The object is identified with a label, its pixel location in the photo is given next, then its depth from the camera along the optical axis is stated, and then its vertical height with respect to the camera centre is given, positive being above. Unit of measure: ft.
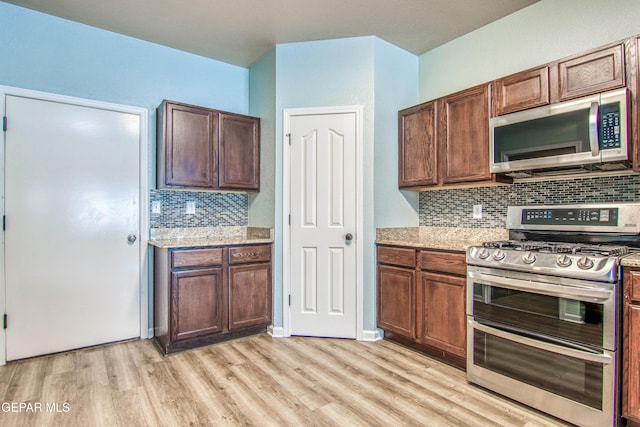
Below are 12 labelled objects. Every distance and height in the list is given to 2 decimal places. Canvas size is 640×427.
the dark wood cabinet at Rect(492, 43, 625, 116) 6.65 +2.84
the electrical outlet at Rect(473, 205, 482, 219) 9.90 +0.05
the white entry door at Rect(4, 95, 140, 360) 8.80 -0.34
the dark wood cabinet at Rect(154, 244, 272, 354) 9.21 -2.32
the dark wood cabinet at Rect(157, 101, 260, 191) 10.09 +2.02
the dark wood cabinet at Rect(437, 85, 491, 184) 8.72 +2.07
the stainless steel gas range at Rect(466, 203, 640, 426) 5.73 -1.85
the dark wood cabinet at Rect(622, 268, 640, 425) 5.54 -2.17
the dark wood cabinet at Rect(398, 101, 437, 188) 9.91 +2.02
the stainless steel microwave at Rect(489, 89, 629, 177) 6.51 +1.62
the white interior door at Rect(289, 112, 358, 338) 10.32 -0.33
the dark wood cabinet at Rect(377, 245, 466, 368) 8.21 -2.27
